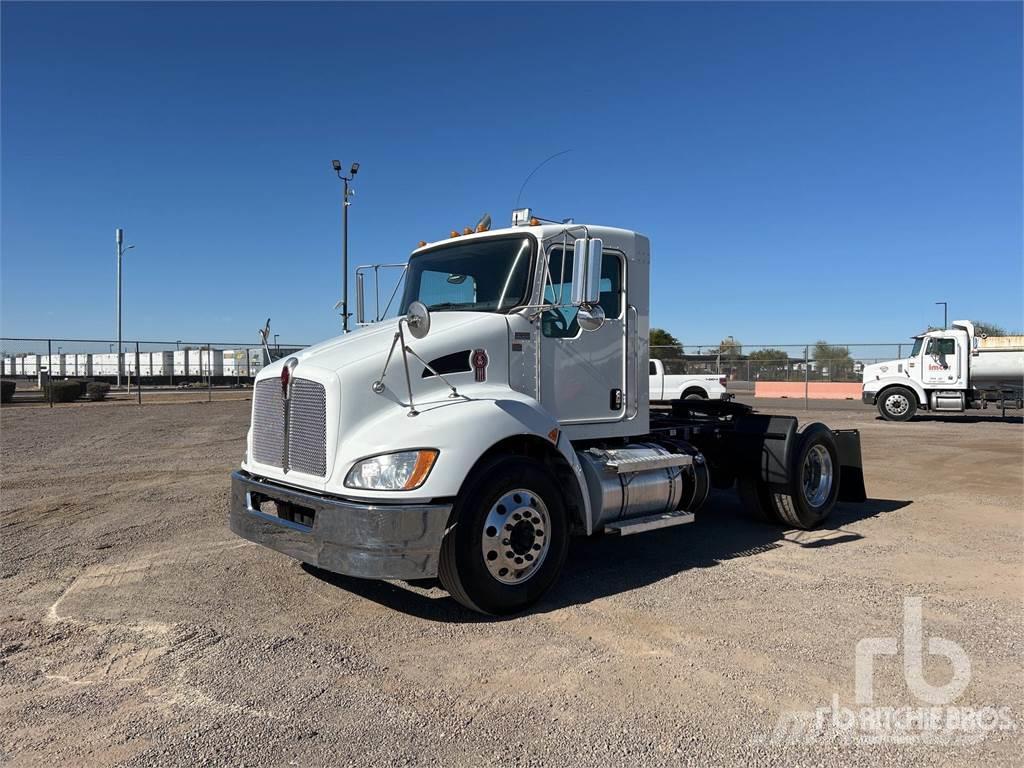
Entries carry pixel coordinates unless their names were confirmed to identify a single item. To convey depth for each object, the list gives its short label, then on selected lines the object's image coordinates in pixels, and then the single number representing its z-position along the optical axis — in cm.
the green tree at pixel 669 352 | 3048
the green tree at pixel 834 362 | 3128
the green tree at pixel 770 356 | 3241
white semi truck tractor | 432
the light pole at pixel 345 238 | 1666
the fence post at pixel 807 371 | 2627
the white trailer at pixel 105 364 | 2928
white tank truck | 2114
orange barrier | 3098
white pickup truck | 2206
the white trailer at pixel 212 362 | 3144
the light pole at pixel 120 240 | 3928
